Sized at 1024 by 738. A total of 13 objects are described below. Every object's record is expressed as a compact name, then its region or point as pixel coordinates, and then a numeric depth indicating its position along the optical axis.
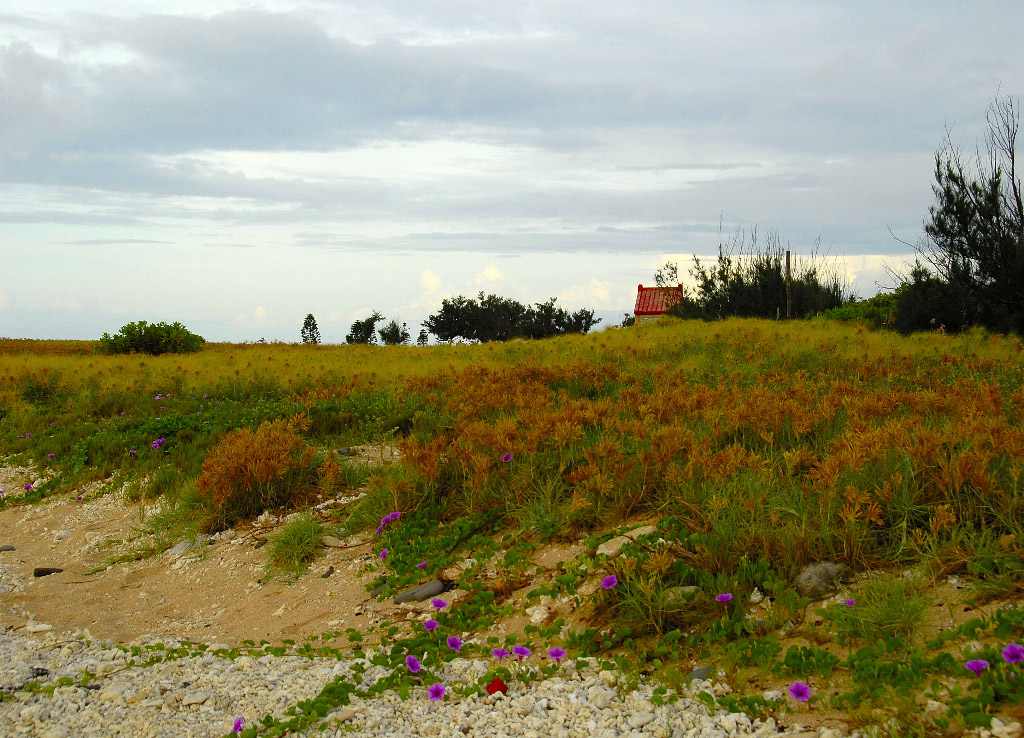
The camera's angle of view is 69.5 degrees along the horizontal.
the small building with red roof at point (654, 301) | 26.62
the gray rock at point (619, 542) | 3.77
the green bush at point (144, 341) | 18.33
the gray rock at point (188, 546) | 5.38
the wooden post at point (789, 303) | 21.65
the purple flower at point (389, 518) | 4.75
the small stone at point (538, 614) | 3.56
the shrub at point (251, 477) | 5.55
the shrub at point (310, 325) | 34.89
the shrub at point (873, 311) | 18.73
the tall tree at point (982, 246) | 15.27
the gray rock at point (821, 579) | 3.29
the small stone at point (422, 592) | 4.05
